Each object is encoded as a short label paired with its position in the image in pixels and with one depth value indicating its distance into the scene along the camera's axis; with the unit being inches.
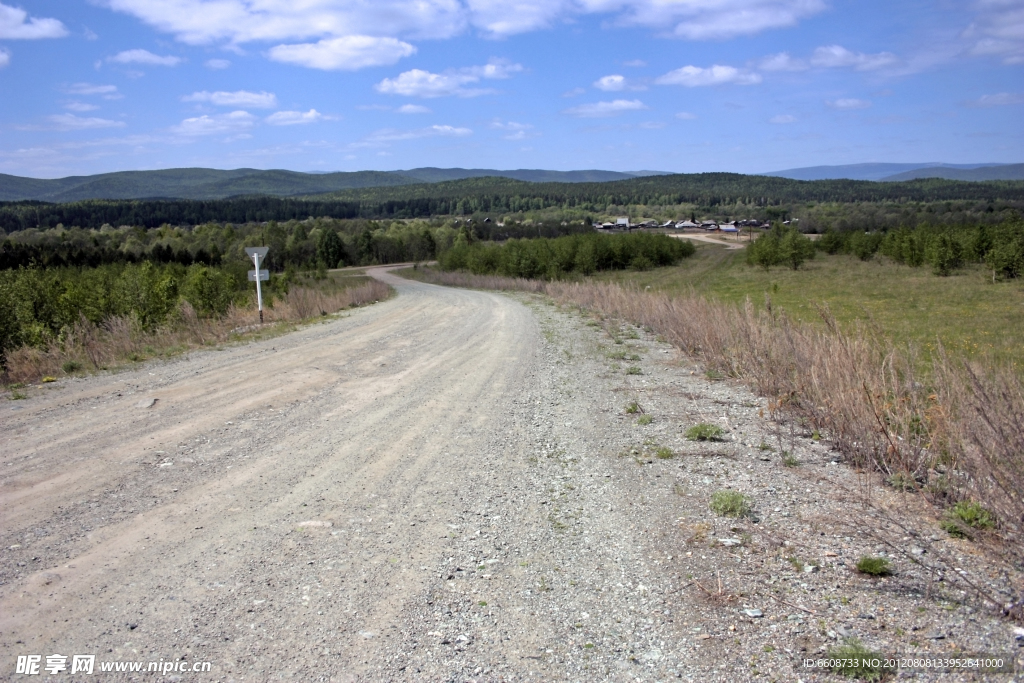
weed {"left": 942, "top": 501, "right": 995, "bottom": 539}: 166.9
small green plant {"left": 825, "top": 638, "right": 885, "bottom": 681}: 120.3
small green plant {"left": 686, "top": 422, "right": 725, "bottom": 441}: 273.1
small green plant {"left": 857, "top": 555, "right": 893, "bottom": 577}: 153.9
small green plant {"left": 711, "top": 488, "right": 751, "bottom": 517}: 192.4
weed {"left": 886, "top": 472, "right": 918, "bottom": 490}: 201.8
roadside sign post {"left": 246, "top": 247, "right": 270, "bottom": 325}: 753.7
